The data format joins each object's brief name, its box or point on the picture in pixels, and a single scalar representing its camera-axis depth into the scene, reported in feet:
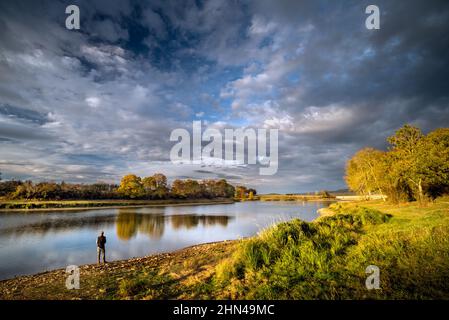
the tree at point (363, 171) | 140.17
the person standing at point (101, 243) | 43.86
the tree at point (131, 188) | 264.93
